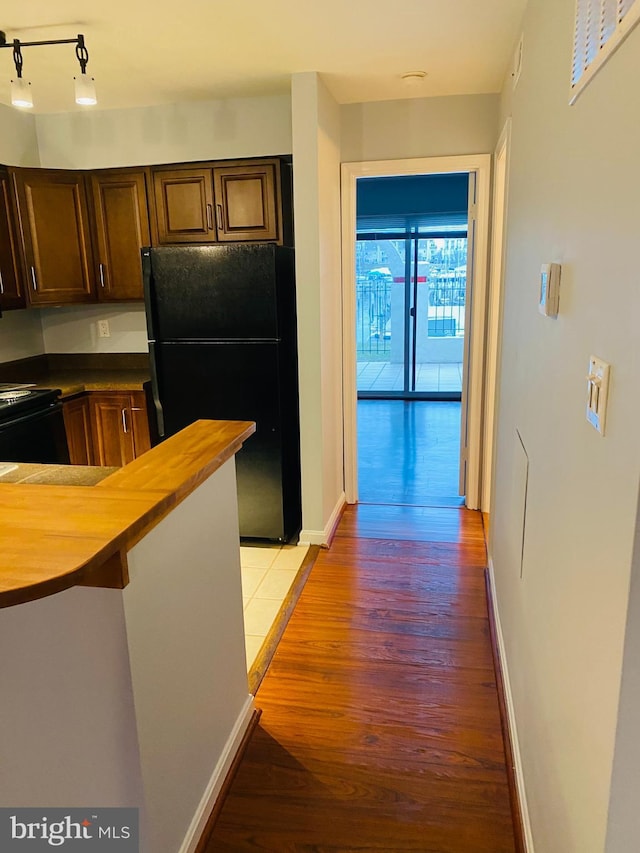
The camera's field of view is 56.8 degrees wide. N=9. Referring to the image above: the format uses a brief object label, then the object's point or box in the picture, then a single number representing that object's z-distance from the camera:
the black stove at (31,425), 3.01
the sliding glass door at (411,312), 7.35
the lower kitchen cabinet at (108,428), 3.56
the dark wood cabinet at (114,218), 3.35
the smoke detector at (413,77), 2.94
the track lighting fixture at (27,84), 2.29
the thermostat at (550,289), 1.39
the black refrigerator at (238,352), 3.09
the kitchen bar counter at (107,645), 1.12
